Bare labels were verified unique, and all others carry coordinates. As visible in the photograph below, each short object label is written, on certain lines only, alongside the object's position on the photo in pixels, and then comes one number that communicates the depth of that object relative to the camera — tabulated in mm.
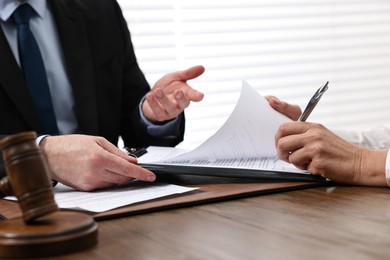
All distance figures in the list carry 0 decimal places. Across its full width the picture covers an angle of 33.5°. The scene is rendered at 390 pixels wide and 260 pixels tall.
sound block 844
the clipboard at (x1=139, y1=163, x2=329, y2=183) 1311
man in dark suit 1799
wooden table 852
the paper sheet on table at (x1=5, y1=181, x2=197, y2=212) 1136
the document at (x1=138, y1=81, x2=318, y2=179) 1326
